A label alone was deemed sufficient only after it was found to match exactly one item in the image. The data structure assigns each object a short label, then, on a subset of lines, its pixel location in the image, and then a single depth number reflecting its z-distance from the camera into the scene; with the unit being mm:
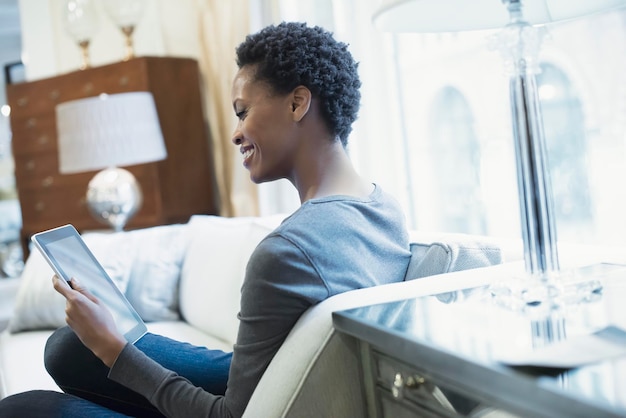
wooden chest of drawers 3734
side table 728
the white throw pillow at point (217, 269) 2275
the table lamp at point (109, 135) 3164
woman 1165
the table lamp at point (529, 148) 1189
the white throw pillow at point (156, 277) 2707
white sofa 1116
